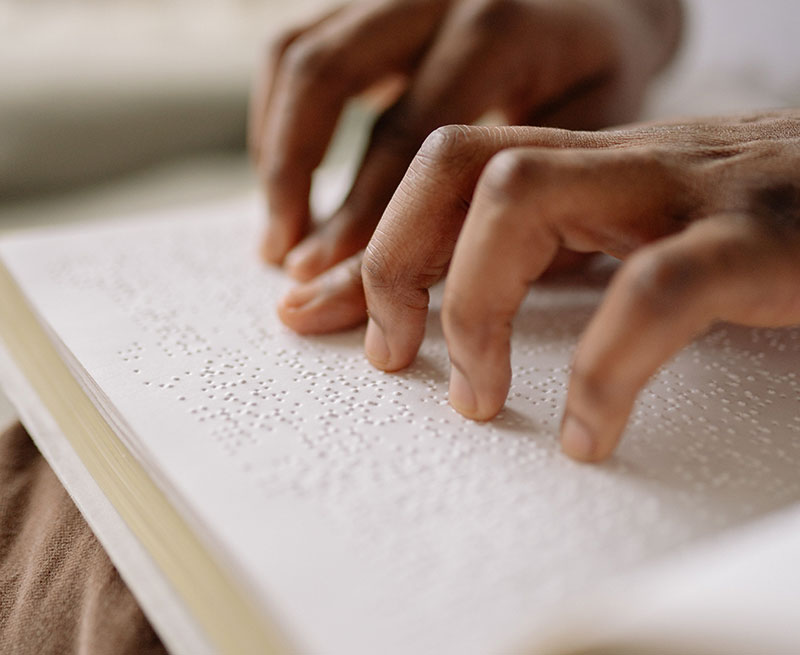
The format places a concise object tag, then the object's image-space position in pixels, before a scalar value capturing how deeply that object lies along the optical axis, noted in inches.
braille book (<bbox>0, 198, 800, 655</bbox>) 9.6
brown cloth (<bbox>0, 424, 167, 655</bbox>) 11.5
